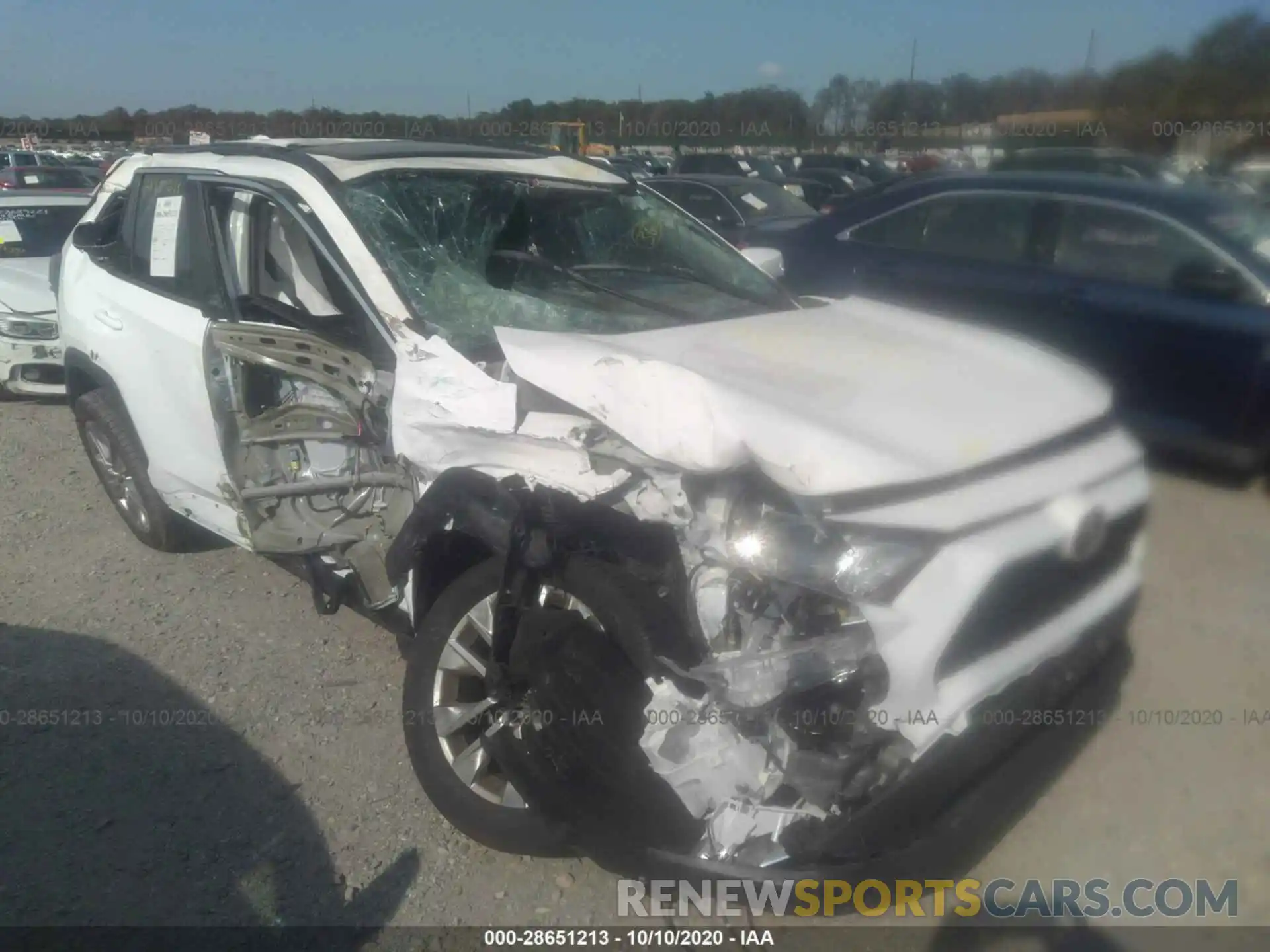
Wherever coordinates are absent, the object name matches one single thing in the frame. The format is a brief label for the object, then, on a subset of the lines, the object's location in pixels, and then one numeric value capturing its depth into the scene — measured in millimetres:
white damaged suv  2182
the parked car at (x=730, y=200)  10802
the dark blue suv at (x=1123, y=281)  4898
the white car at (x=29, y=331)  6902
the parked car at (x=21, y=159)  20969
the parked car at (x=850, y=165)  20391
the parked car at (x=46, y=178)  14500
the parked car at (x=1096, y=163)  11938
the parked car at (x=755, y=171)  16641
